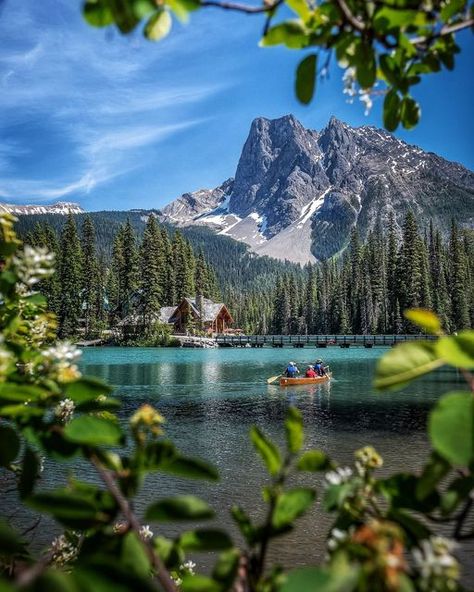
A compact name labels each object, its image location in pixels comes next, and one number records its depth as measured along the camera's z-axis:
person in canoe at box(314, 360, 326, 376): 34.19
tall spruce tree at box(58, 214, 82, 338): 77.88
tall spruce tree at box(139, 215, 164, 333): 78.12
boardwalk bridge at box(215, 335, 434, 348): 81.62
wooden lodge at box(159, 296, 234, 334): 82.62
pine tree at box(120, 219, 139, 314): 82.94
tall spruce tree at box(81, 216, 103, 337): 80.62
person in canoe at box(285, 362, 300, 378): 33.41
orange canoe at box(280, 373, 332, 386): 32.09
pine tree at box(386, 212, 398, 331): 90.75
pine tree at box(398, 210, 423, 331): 84.88
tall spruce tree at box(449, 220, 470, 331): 87.19
